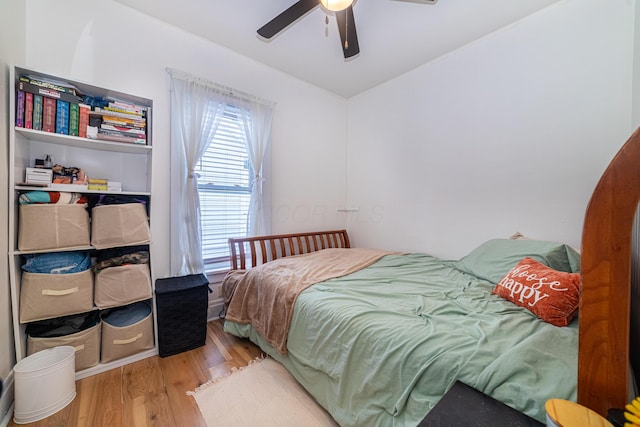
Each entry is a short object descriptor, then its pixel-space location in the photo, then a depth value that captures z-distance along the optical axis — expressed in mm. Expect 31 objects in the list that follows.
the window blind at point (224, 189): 2363
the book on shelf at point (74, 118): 1582
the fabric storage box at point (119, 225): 1603
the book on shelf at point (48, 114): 1490
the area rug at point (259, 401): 1312
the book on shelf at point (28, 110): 1435
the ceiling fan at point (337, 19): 1505
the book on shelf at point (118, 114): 1664
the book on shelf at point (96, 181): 1674
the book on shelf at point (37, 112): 1462
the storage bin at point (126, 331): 1658
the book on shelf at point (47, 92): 1408
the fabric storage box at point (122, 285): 1623
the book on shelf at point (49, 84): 1437
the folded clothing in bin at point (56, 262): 1441
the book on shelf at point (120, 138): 1655
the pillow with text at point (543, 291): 1201
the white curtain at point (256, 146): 2572
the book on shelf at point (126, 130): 1677
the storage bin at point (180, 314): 1797
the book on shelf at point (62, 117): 1538
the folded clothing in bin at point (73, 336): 1459
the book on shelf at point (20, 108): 1405
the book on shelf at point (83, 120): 1605
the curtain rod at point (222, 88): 2141
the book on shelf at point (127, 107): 1720
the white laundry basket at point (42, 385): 1257
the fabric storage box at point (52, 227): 1394
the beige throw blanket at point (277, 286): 1656
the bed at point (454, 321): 586
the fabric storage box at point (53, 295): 1407
